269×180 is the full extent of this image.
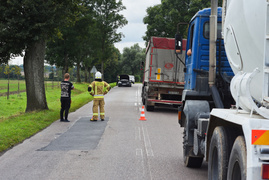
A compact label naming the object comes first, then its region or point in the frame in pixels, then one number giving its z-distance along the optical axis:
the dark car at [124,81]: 56.03
